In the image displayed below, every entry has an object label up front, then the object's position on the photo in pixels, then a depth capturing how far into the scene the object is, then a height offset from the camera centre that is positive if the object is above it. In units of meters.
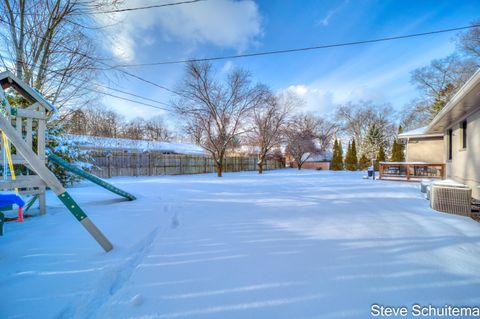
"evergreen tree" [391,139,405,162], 18.72 +0.70
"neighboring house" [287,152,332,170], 28.32 -0.03
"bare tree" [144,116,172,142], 31.66 +5.40
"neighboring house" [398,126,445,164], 11.82 +0.82
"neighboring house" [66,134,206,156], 15.11 +1.44
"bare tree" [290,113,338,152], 29.02 +5.29
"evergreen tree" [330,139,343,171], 23.67 +0.46
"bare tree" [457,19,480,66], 13.62 +8.57
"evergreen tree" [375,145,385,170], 19.48 +0.45
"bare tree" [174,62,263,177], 14.20 +4.43
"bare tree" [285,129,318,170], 21.98 +2.11
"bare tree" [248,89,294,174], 17.25 +3.71
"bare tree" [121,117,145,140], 29.15 +5.15
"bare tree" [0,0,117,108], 6.71 +4.60
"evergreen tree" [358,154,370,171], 22.64 -0.29
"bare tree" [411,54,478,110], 16.28 +7.76
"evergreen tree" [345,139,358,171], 22.47 +0.07
